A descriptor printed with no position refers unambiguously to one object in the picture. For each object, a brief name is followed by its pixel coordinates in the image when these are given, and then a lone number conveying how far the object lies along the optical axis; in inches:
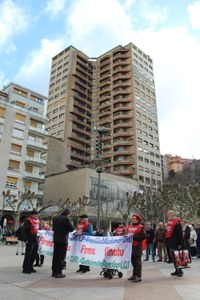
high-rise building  3048.7
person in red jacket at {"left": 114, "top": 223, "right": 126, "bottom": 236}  392.4
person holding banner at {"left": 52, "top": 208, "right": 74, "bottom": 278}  307.4
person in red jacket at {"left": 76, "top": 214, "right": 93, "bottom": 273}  366.3
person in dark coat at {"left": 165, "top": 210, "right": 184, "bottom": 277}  326.3
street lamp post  623.3
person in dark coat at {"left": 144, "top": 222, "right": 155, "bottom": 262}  552.7
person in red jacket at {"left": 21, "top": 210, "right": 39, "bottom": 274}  326.3
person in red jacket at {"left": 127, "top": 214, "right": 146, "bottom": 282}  292.0
